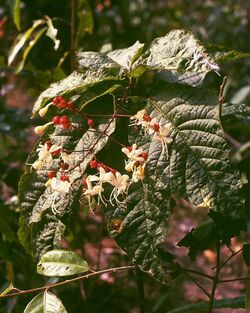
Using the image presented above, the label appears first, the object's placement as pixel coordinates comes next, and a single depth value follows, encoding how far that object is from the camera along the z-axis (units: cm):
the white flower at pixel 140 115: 91
